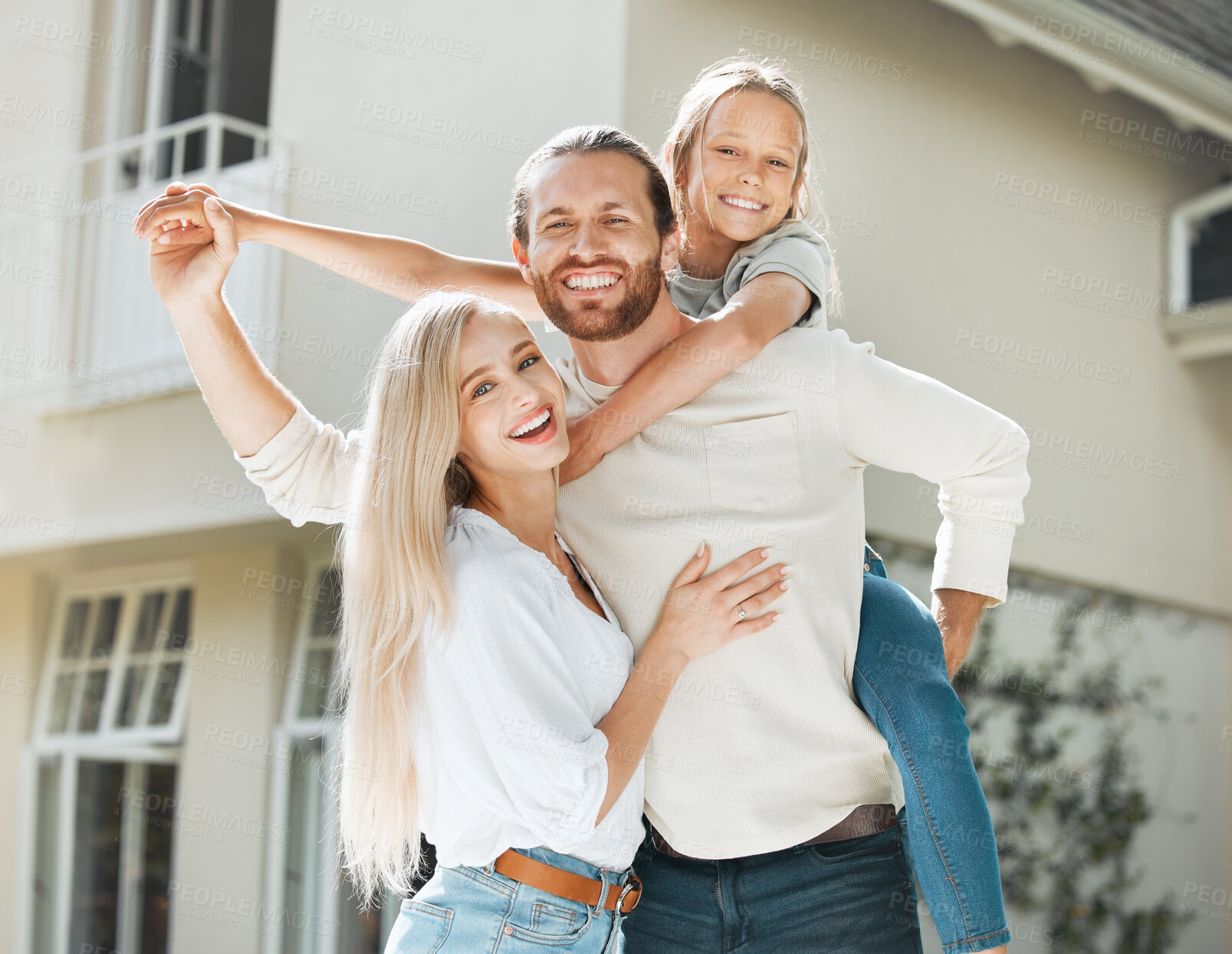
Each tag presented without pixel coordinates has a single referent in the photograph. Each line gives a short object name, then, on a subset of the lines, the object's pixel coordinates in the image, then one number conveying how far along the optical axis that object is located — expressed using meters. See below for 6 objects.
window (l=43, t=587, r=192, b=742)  6.40
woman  1.72
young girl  1.92
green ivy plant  5.61
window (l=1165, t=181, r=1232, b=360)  6.13
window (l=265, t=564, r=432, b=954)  5.59
